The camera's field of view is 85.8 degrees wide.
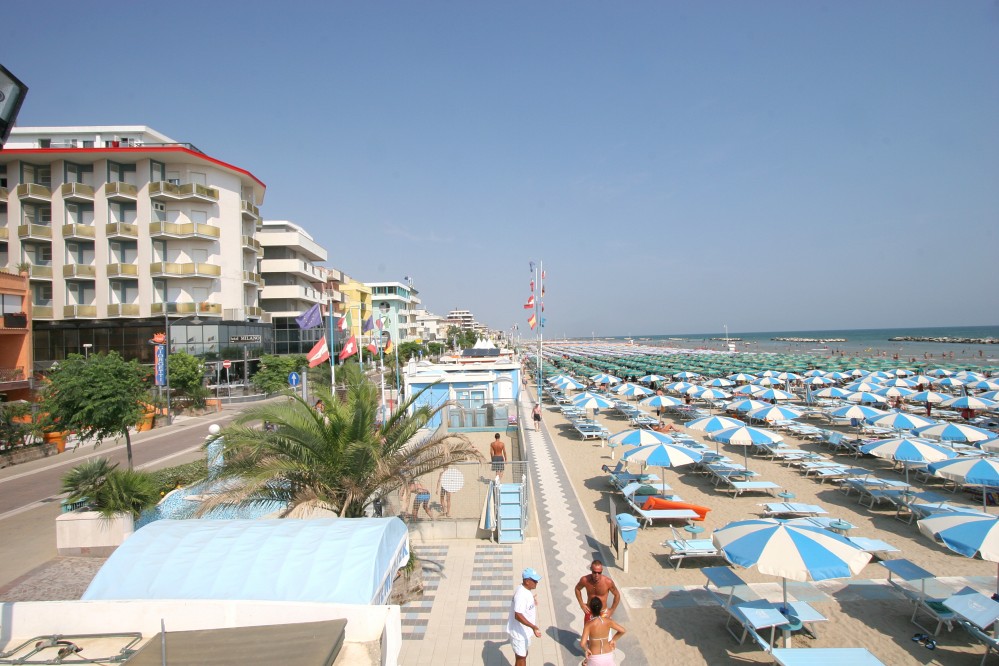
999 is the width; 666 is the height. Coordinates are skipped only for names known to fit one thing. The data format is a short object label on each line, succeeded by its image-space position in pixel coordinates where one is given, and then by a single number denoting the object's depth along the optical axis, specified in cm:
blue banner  2372
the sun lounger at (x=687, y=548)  848
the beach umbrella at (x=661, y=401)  1958
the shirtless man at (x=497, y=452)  1232
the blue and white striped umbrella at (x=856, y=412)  1655
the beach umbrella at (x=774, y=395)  2398
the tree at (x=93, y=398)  1386
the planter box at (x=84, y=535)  956
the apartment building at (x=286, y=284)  4216
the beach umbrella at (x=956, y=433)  1267
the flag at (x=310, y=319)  1905
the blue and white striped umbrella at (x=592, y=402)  1933
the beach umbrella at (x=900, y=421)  1503
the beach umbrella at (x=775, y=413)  1600
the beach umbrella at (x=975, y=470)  961
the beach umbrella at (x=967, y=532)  611
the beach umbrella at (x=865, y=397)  2233
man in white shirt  529
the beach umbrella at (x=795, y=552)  581
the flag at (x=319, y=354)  1808
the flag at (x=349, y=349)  1922
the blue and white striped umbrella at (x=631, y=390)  2391
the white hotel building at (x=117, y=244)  3141
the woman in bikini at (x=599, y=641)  496
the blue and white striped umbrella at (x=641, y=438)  1227
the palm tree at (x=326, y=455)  748
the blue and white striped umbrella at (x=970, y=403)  1858
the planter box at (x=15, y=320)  2330
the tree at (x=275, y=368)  3036
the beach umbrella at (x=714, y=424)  1380
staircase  962
